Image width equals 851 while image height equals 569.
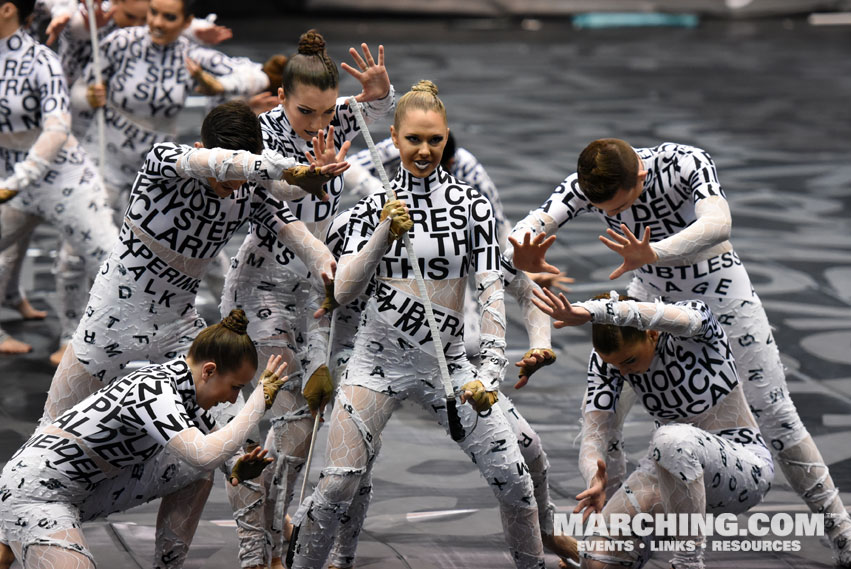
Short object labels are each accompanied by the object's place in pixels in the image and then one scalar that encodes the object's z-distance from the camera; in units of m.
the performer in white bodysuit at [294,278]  9.72
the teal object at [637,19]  45.59
